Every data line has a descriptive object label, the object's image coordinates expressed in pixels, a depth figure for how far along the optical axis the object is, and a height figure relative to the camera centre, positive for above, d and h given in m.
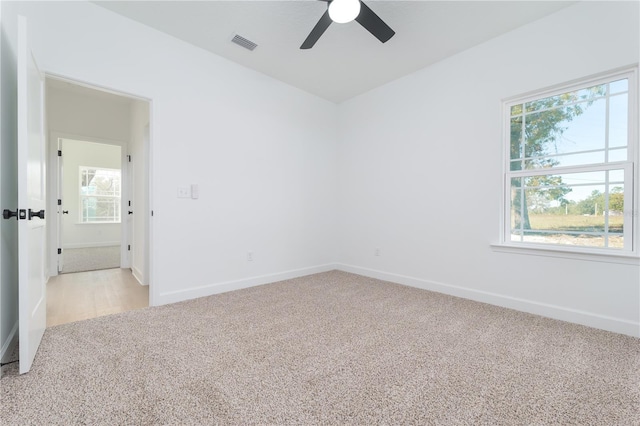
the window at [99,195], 7.07 +0.37
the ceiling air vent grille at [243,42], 2.79 +1.70
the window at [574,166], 2.22 +0.38
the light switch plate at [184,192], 2.88 +0.18
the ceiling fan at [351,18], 1.95 +1.40
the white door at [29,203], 1.55 +0.04
